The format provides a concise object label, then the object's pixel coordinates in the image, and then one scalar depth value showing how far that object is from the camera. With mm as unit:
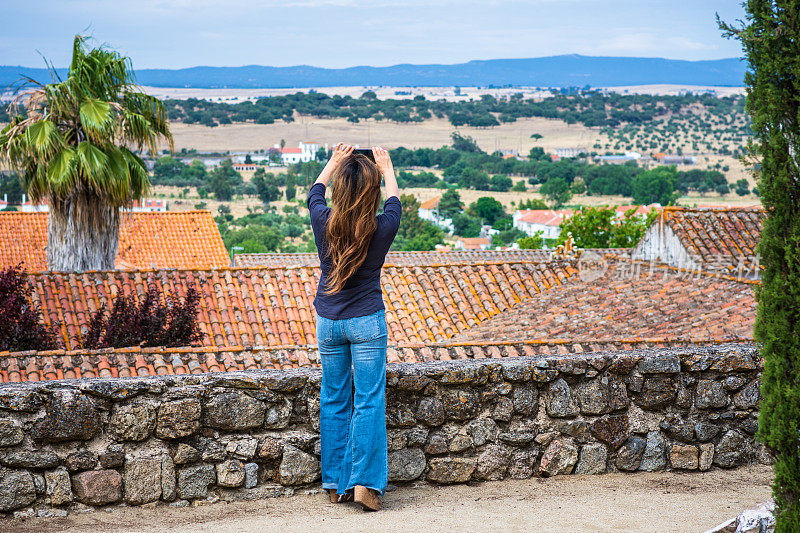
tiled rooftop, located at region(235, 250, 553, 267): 33750
